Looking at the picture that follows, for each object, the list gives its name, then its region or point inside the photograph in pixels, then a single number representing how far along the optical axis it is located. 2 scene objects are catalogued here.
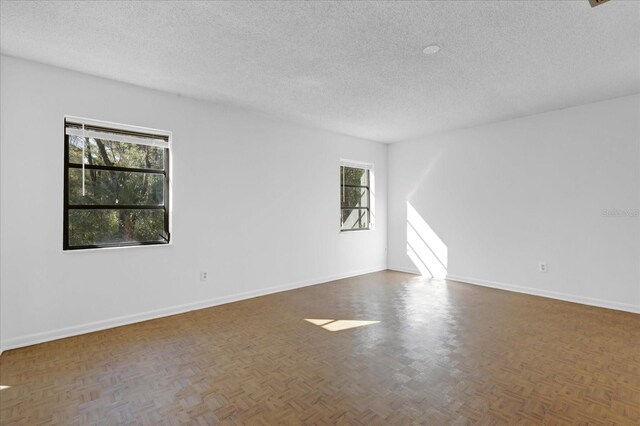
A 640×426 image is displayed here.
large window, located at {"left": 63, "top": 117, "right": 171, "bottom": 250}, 3.48
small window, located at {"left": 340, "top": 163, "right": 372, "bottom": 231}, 6.37
